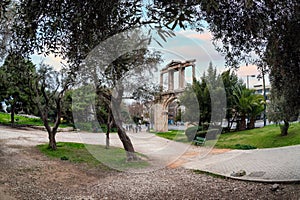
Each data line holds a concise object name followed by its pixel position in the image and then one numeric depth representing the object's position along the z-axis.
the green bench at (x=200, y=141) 10.51
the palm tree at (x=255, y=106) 15.02
